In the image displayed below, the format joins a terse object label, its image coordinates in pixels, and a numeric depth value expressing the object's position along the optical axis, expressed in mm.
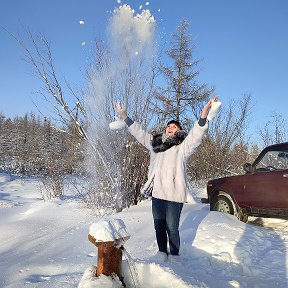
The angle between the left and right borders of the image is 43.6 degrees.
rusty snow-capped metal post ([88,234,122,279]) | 2463
